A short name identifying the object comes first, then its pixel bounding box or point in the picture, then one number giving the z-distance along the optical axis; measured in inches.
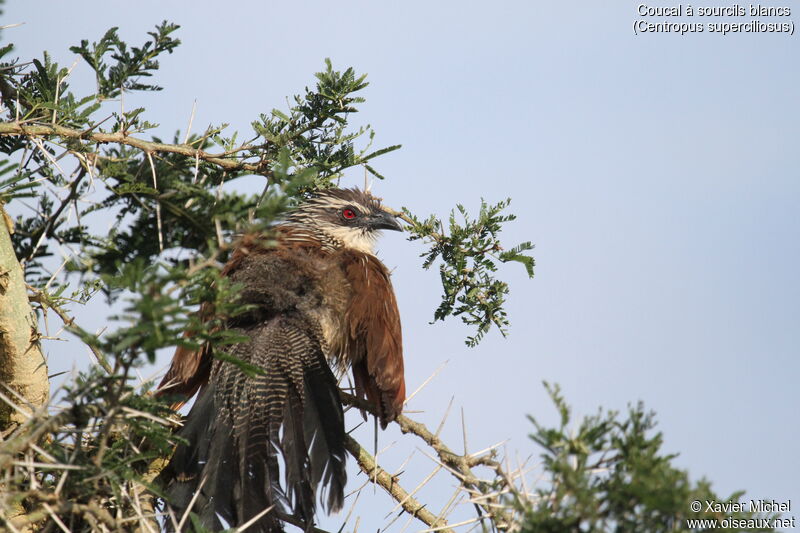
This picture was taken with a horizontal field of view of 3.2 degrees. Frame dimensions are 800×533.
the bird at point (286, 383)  396.7
